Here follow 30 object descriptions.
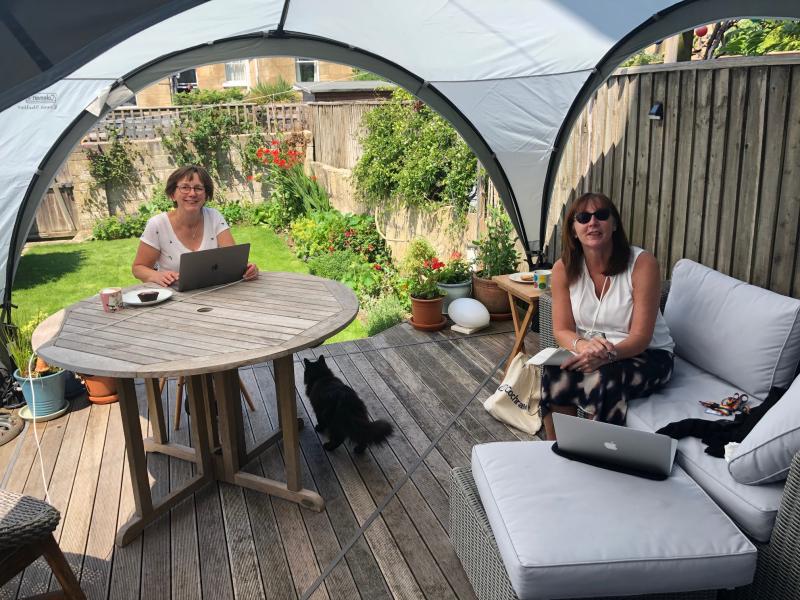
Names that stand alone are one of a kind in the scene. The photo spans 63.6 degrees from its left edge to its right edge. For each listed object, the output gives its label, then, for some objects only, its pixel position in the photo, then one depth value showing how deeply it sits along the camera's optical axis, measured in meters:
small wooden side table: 4.09
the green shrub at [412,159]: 6.92
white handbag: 3.69
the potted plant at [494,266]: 5.49
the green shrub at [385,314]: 6.03
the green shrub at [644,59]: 7.58
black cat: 3.27
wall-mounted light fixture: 4.03
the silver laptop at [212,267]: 3.29
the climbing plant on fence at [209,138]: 10.55
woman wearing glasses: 3.54
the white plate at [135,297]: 3.15
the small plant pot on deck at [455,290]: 5.60
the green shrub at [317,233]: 8.80
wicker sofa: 1.97
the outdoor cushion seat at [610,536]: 1.86
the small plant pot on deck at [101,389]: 4.12
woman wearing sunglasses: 2.92
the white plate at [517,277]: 4.40
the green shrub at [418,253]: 6.00
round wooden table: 2.46
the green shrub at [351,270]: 7.61
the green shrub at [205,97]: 15.69
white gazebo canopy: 3.81
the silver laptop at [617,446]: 2.19
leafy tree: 5.24
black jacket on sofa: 2.43
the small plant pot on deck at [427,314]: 5.33
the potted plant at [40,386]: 3.87
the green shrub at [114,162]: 9.97
